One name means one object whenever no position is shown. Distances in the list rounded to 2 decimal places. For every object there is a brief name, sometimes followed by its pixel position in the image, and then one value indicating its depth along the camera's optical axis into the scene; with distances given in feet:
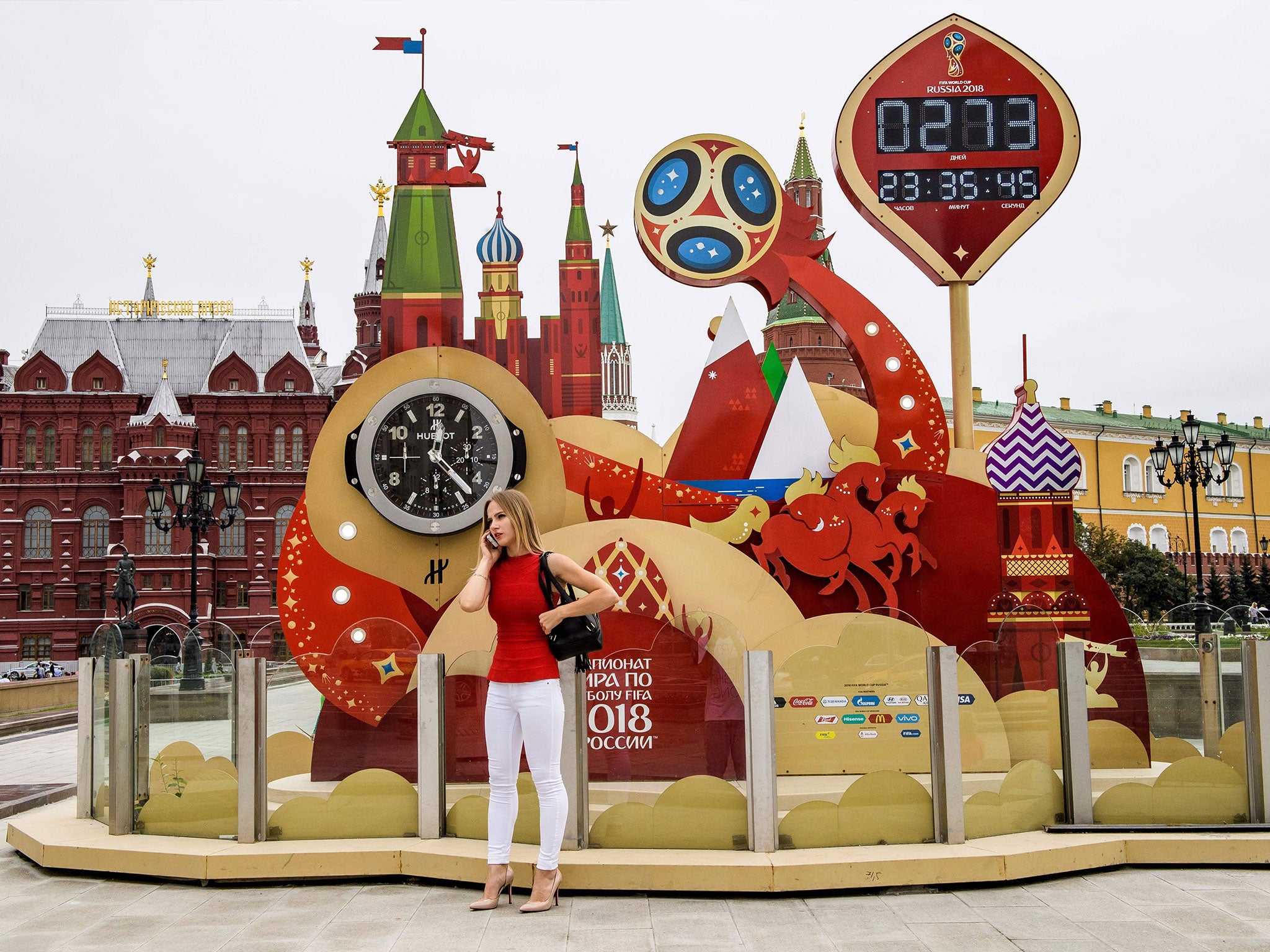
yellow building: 273.54
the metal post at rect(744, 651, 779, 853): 25.90
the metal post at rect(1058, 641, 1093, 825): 27.66
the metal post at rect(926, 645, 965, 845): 26.23
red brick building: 207.62
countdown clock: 43.11
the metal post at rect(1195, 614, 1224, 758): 29.07
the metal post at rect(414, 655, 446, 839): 27.37
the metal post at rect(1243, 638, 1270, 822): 27.86
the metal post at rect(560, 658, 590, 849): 26.17
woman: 22.44
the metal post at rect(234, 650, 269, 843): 27.53
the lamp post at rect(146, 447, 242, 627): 94.22
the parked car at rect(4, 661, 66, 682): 173.27
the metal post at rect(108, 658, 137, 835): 29.22
